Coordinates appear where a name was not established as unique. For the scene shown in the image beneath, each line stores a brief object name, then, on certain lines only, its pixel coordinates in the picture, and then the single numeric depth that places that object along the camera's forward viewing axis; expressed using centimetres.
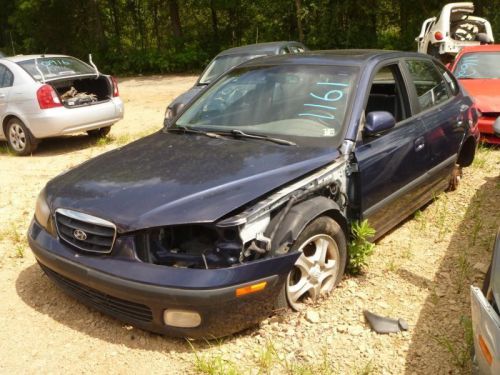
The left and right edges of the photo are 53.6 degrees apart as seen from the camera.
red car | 694
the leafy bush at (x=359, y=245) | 348
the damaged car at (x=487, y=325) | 196
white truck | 1032
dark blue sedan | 269
